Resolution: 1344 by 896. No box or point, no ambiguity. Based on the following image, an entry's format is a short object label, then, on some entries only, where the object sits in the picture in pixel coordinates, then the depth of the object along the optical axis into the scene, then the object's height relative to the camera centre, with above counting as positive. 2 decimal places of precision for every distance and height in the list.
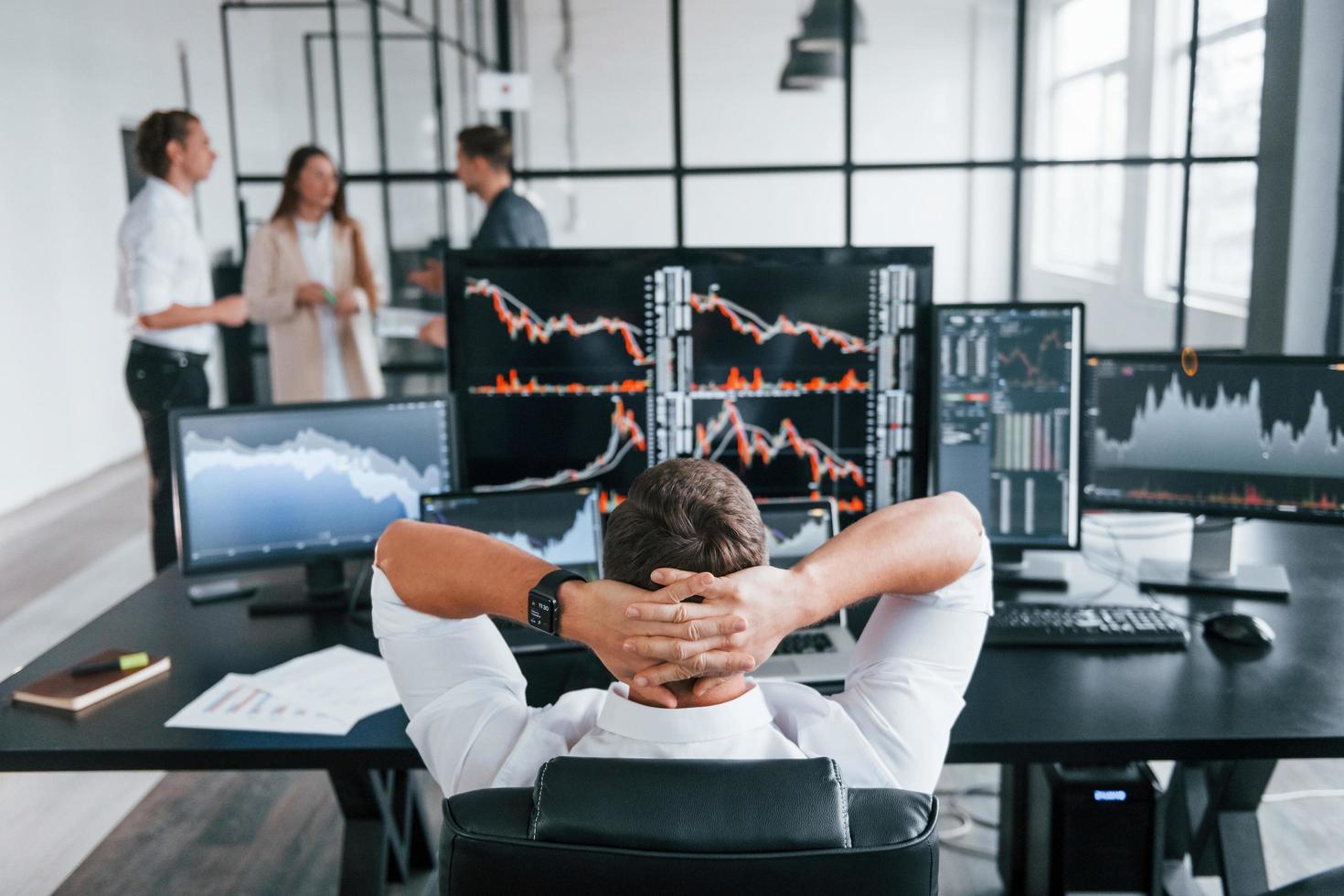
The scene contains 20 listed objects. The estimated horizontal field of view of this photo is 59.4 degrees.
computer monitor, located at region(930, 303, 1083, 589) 2.09 -0.28
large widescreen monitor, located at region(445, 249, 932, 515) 2.12 -0.17
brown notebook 1.65 -0.58
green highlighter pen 1.74 -0.57
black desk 1.51 -0.60
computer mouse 1.79 -0.57
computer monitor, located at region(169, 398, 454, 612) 2.03 -0.36
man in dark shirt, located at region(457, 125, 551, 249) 3.65 +0.25
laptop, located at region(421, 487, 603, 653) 1.97 -0.42
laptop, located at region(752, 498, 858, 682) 1.72 -0.57
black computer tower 1.85 -0.90
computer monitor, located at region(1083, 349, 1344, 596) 2.03 -0.33
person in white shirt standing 3.75 -0.06
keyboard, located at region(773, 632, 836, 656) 1.79 -0.58
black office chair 0.80 -0.39
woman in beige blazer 3.89 -0.07
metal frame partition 3.93 +0.34
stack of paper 1.60 -0.60
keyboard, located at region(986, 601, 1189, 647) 1.80 -0.57
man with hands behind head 0.96 -0.33
